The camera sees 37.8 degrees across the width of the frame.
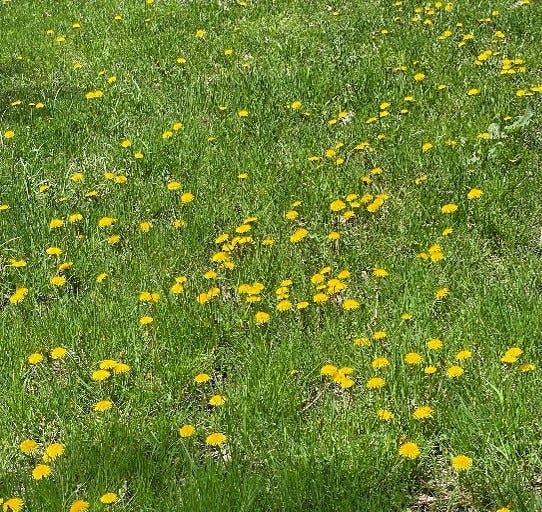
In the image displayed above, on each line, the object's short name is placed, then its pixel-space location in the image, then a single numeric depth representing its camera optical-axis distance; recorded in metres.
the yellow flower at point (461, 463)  2.58
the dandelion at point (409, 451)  2.64
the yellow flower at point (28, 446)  2.87
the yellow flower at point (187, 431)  2.86
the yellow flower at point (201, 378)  3.15
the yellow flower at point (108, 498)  2.58
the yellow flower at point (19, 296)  3.84
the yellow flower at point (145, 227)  4.44
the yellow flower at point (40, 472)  2.69
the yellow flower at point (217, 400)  3.06
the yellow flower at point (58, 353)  3.40
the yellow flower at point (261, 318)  3.52
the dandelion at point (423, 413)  2.80
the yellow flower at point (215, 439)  2.83
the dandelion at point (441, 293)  3.49
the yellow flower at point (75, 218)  4.57
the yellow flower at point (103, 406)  3.05
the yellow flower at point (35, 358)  3.39
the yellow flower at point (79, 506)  2.54
